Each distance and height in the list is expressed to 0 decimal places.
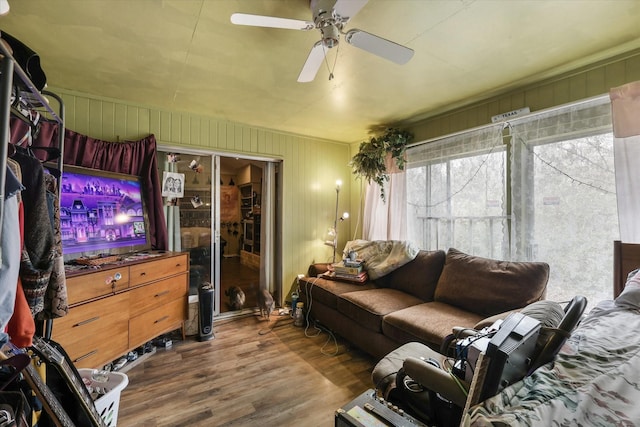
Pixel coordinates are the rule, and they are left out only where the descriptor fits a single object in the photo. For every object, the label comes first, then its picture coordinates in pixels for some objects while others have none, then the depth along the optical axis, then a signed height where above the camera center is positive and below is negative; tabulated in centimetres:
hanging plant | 336 +76
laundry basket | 139 -91
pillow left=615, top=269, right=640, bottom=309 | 147 -44
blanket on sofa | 300 -44
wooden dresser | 186 -70
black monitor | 79 -41
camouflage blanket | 69 -50
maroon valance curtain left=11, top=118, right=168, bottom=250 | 238 +55
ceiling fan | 132 +94
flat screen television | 212 +3
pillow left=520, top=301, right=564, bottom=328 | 109 -41
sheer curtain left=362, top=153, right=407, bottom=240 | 344 +8
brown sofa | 209 -78
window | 202 +17
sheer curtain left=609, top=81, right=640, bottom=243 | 180 +39
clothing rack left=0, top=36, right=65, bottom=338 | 80 +36
